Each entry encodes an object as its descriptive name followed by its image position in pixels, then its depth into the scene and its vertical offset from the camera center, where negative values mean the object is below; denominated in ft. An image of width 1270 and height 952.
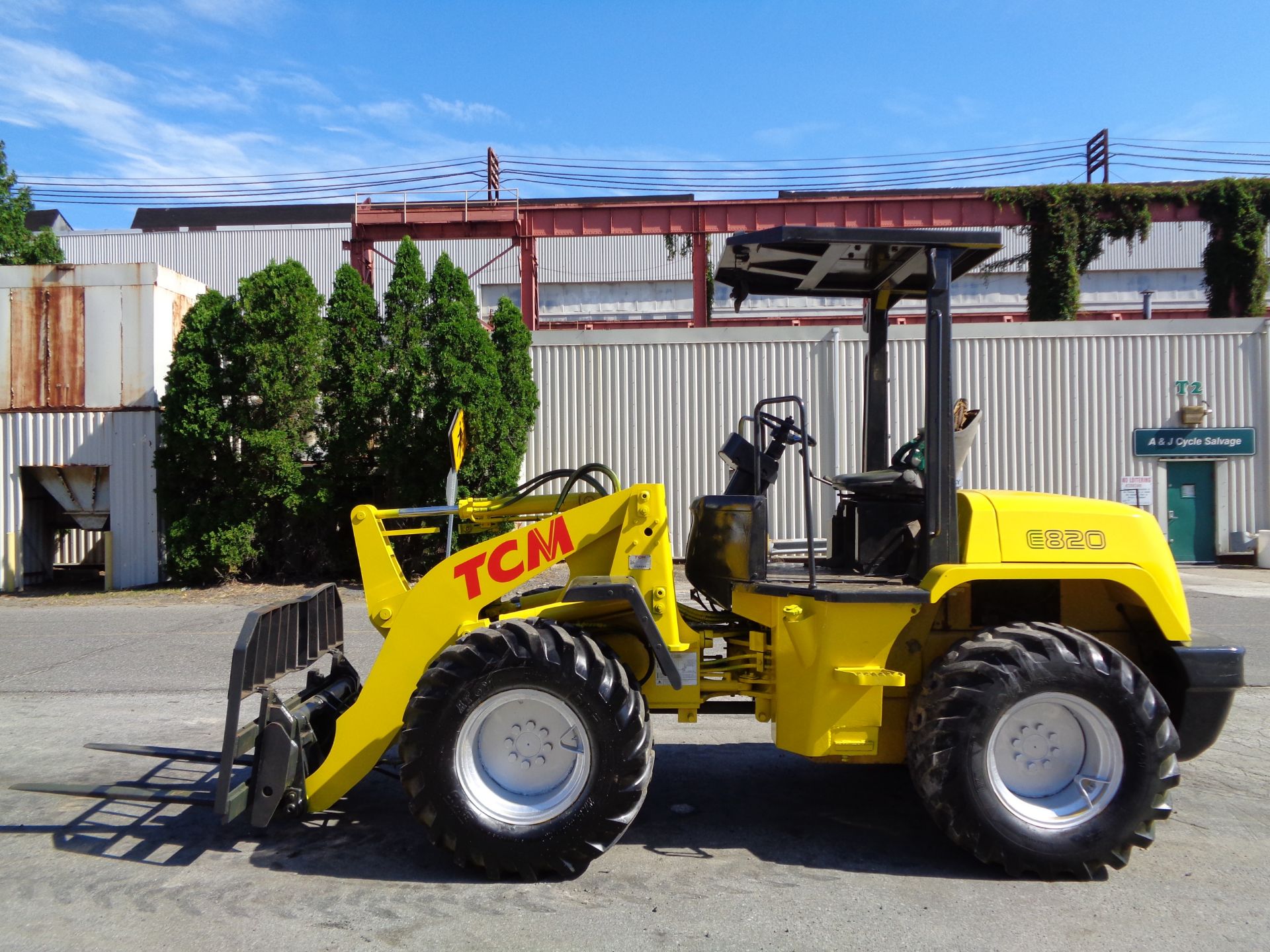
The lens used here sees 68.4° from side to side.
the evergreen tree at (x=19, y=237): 75.56 +21.55
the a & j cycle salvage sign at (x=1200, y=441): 54.80 +2.44
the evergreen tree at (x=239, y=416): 46.06 +3.88
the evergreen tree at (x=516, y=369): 49.98 +6.58
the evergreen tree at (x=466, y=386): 46.19 +5.24
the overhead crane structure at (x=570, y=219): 67.31 +19.89
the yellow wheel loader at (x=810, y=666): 12.85 -2.61
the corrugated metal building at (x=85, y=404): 48.88 +4.83
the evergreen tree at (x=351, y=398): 47.16 +4.79
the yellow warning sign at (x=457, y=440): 22.56 +1.31
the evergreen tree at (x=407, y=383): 46.47 +5.46
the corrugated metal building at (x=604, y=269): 112.88 +28.49
